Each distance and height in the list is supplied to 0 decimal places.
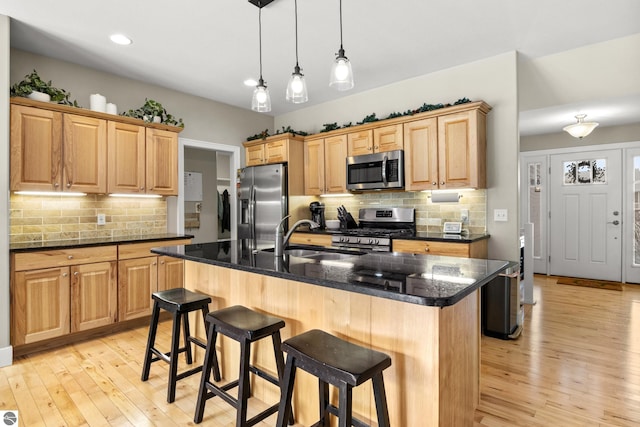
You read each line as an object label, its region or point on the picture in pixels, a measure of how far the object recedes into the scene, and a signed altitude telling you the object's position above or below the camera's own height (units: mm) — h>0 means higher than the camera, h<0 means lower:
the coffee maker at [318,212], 4938 +43
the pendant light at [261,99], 2469 +828
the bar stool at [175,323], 2244 -755
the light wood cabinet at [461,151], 3463 +647
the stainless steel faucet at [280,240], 2191 -157
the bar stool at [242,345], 1772 -698
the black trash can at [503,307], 3264 -884
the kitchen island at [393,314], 1451 -498
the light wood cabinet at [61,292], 2863 -667
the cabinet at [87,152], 3037 +640
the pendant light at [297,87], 2248 +832
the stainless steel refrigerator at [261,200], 4797 +212
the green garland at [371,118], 3717 +1183
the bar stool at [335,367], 1318 -601
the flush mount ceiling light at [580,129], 4316 +1063
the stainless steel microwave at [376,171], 3998 +527
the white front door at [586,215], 5539 -21
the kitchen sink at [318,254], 2169 -263
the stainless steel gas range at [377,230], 3787 -183
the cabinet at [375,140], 4016 +902
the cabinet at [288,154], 4805 +862
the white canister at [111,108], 3623 +1122
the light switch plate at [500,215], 3586 -9
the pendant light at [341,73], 2080 +858
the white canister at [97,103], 3553 +1154
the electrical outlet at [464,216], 3809 -19
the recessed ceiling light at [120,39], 3094 +1596
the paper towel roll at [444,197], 3861 +193
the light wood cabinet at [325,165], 4559 +675
